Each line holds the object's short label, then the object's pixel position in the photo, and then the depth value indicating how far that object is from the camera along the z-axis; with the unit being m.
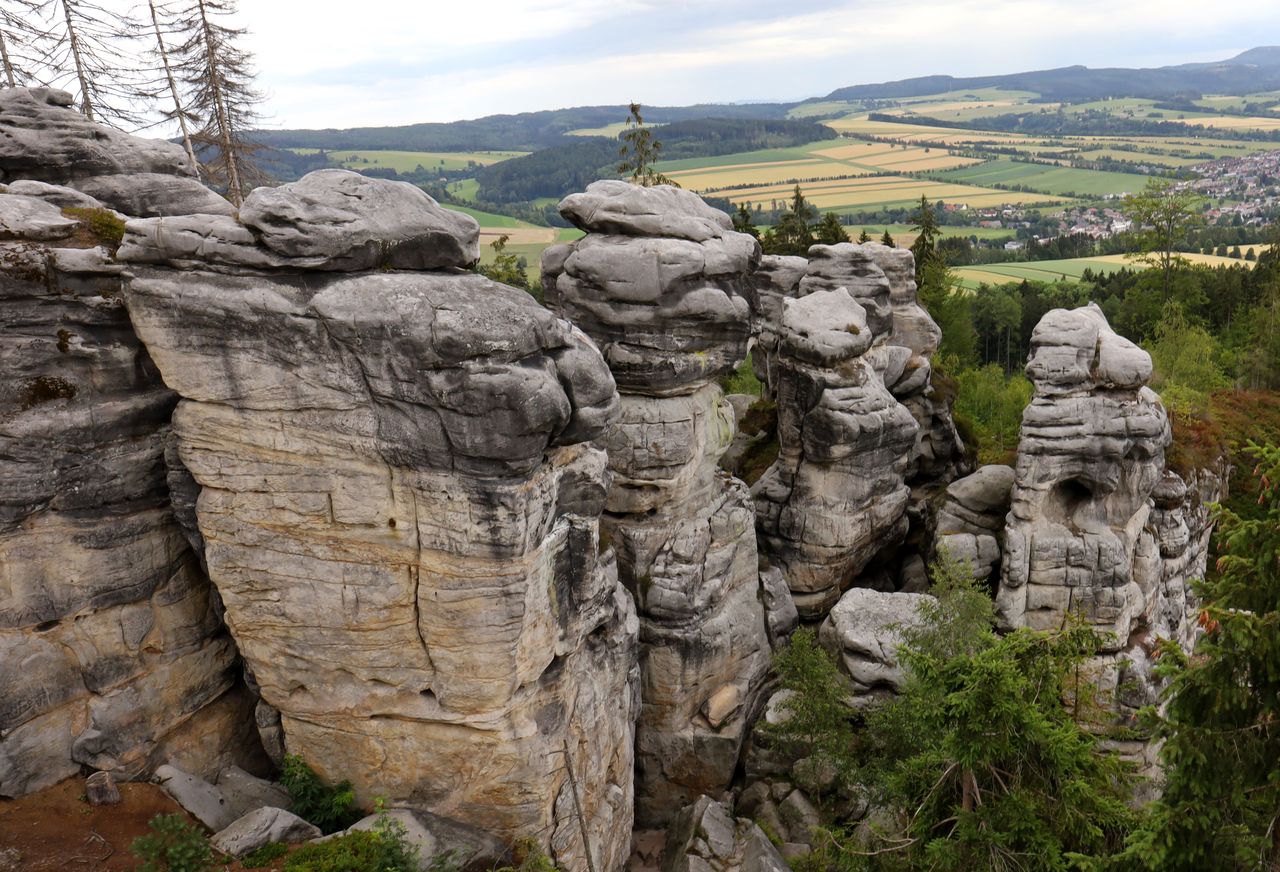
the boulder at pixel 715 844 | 20.88
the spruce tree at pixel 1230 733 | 11.96
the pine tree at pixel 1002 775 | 14.83
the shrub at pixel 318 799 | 19.42
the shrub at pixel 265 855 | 17.22
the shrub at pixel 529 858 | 18.53
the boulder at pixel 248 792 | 19.53
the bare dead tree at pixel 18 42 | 29.98
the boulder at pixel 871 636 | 25.62
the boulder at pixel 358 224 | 17.17
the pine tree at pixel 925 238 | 56.15
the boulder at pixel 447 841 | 18.78
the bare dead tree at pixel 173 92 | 33.97
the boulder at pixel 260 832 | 17.52
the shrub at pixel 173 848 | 16.50
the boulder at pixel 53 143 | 21.69
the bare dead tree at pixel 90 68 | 31.23
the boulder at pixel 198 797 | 18.62
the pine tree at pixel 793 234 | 57.66
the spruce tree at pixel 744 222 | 54.06
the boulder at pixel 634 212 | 24.48
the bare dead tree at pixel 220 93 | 34.47
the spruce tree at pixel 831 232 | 54.22
